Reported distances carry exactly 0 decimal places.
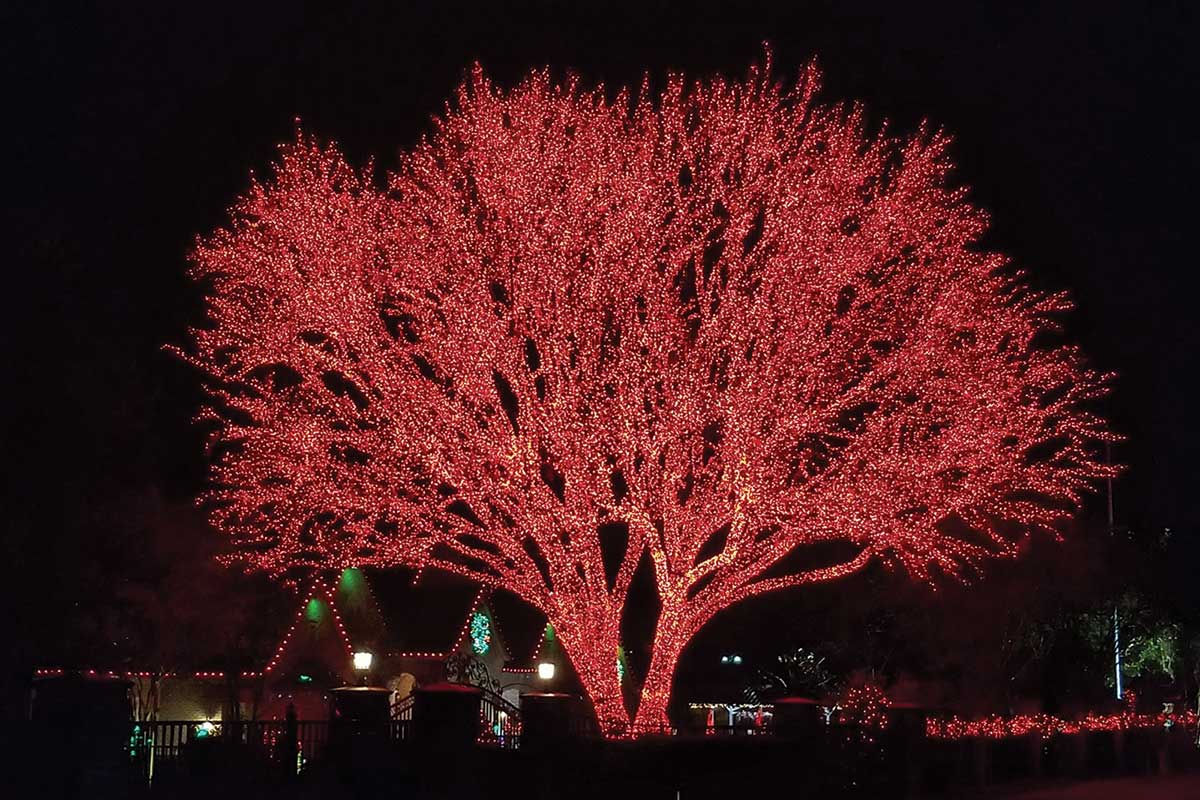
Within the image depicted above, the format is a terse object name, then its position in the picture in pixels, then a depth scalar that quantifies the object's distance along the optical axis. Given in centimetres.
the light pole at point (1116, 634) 3766
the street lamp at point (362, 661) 2808
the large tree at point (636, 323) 2191
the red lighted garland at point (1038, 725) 2494
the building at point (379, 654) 2858
